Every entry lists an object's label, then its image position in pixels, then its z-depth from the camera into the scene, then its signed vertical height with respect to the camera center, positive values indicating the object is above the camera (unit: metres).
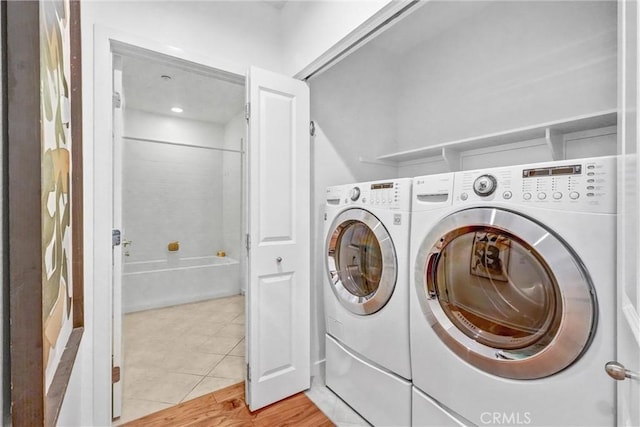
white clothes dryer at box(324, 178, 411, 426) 1.36 -0.48
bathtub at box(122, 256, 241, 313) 3.24 -0.88
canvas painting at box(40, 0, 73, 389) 0.49 +0.07
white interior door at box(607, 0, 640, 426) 0.60 -0.03
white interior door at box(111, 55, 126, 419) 1.46 -0.04
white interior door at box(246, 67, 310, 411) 1.61 -0.17
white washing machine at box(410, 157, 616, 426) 0.83 -0.30
